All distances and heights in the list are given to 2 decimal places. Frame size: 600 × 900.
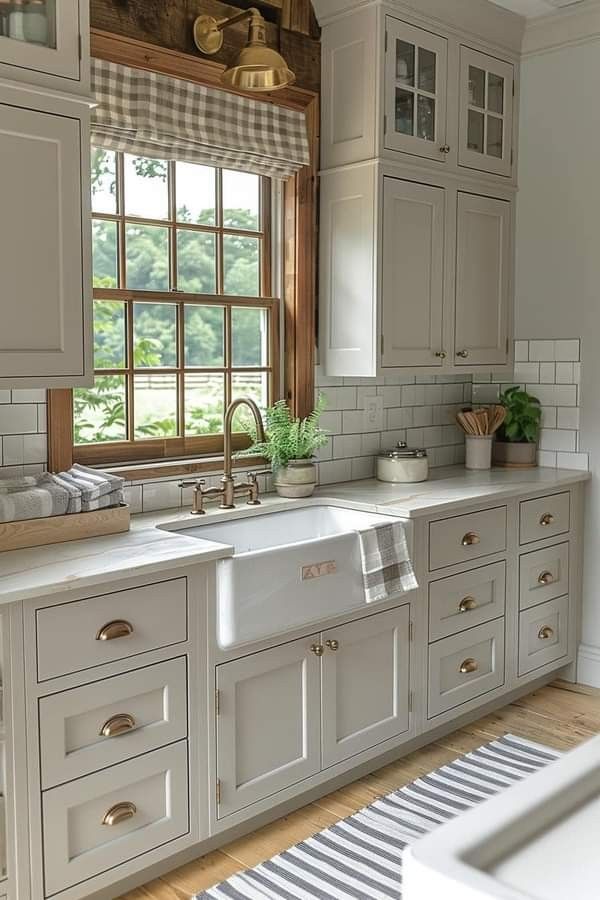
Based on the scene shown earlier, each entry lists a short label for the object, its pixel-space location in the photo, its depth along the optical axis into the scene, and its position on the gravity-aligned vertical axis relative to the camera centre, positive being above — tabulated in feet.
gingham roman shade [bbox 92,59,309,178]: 9.70 +2.87
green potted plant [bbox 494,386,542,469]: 14.01 -0.83
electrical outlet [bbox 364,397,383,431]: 13.07 -0.56
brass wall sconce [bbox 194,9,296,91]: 9.46 +3.26
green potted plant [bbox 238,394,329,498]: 11.30 -0.95
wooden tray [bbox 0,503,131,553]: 8.21 -1.44
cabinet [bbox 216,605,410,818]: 8.81 -3.45
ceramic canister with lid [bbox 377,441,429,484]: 12.50 -1.24
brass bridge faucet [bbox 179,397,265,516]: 10.47 -1.20
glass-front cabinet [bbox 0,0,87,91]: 7.58 +2.84
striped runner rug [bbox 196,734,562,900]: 8.45 -4.69
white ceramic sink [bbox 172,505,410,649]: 8.55 -2.03
